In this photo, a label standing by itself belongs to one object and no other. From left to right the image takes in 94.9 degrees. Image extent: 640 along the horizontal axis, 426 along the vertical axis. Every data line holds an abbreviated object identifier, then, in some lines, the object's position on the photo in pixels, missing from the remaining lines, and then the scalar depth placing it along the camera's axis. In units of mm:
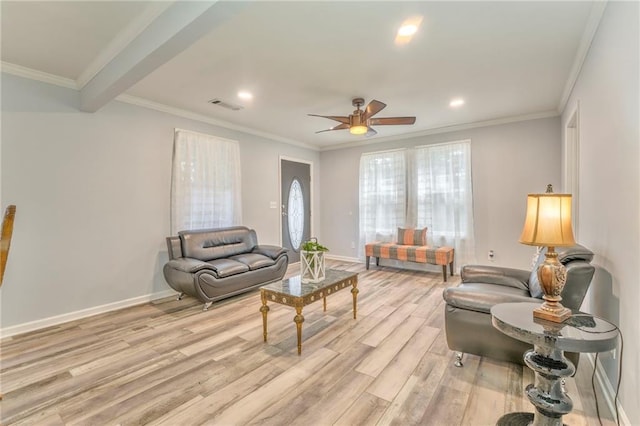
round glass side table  1372
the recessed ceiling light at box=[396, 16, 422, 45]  2230
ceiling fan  3412
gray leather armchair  1883
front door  6145
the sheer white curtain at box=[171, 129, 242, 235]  4227
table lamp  1617
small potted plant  2947
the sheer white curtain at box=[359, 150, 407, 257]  5801
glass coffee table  2498
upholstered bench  4875
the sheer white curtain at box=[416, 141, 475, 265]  5105
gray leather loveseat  3502
